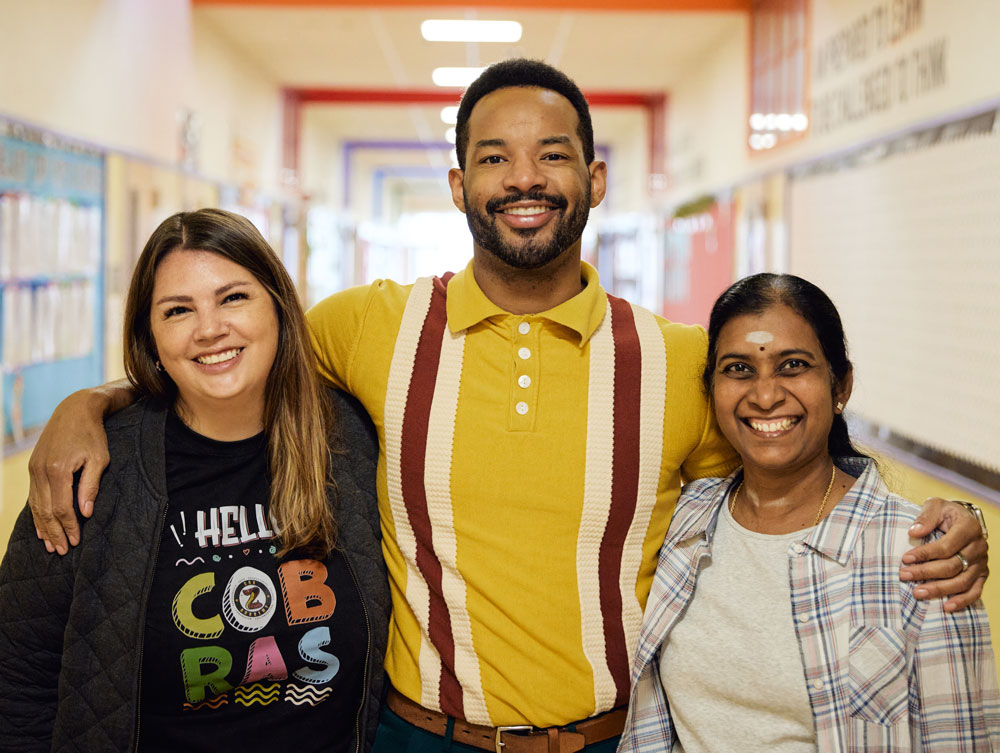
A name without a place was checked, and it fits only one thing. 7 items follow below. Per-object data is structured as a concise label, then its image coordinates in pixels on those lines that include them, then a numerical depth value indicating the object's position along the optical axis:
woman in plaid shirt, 1.46
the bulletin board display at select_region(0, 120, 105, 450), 4.09
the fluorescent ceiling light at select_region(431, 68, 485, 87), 9.34
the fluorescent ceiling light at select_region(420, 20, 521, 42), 7.46
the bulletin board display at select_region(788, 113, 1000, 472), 3.33
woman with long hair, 1.65
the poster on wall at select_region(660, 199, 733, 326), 7.65
